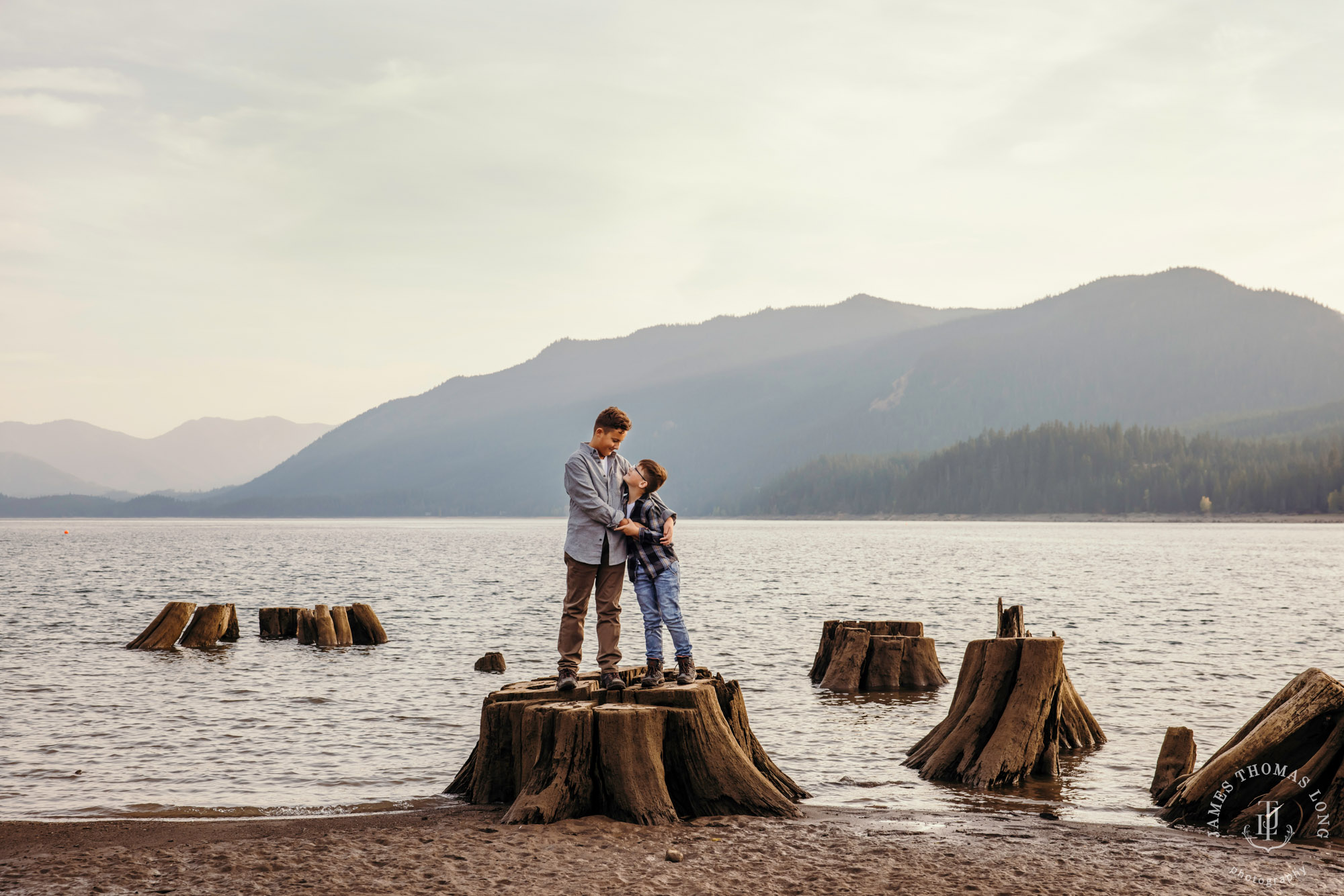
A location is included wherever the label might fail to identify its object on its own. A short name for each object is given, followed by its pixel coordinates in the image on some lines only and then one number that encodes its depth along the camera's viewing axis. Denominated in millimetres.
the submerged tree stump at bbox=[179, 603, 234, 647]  26766
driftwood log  8555
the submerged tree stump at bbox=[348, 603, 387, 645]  27297
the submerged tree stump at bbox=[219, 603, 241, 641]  28109
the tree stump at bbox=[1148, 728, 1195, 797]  10859
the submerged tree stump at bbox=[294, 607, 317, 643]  27594
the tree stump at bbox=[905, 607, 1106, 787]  11141
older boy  9469
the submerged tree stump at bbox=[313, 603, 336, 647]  26984
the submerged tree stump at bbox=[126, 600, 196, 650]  26266
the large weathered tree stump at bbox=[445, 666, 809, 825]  8648
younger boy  9695
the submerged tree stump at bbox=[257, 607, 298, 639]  29141
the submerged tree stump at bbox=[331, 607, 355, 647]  27047
